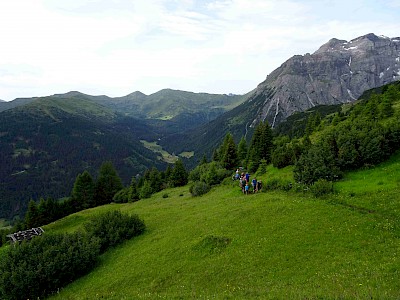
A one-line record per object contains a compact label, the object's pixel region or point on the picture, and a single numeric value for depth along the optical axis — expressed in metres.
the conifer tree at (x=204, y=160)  85.49
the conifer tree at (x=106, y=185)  86.06
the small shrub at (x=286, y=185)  36.71
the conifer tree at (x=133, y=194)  71.77
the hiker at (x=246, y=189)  40.56
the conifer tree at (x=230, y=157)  69.69
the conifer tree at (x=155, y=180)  77.19
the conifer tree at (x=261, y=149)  57.34
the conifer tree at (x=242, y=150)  73.88
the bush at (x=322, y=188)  31.41
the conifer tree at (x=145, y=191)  69.05
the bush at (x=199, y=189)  52.28
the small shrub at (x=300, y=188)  33.77
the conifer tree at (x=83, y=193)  82.44
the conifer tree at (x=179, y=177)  74.56
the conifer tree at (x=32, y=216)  72.75
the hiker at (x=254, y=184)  40.59
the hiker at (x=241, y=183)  43.31
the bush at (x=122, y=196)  76.05
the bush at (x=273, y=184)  38.78
